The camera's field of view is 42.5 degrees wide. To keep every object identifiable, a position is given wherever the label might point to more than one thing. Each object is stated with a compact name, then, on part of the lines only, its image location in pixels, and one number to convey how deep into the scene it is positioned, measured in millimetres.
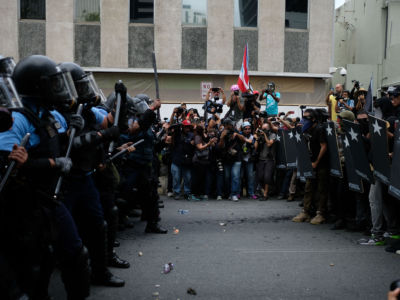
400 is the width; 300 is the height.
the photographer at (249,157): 13281
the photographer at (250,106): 14750
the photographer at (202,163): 12969
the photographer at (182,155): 13039
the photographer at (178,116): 13080
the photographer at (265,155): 13266
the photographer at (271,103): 15523
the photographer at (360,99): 10938
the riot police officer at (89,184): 4711
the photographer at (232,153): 12945
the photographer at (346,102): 12158
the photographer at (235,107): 14570
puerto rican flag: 15188
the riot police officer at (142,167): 7637
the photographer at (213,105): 15008
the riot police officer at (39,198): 3555
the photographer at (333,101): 12672
